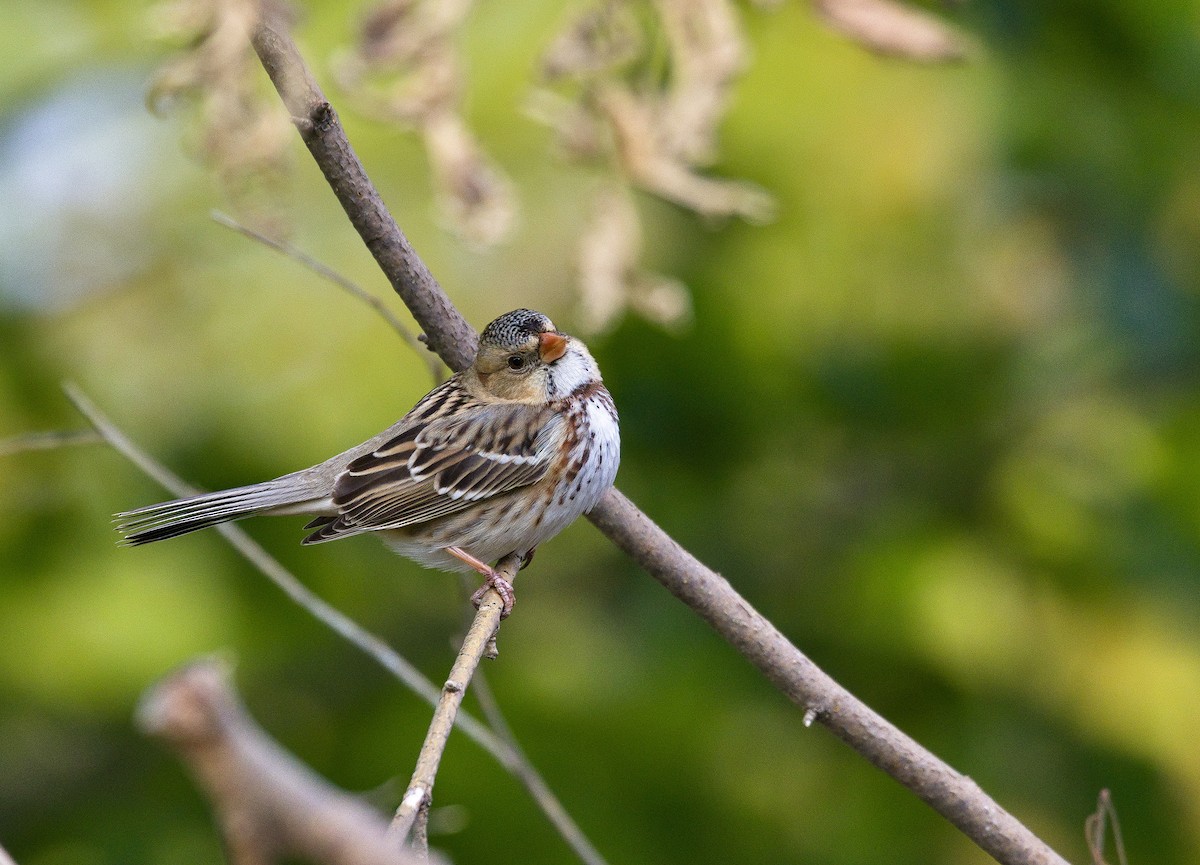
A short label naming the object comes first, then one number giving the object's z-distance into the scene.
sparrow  5.99
